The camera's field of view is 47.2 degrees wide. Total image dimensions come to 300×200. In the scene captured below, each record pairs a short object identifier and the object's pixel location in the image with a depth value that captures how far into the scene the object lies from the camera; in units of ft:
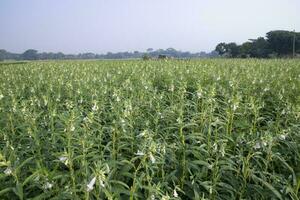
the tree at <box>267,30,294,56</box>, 196.44
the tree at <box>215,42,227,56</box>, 204.33
